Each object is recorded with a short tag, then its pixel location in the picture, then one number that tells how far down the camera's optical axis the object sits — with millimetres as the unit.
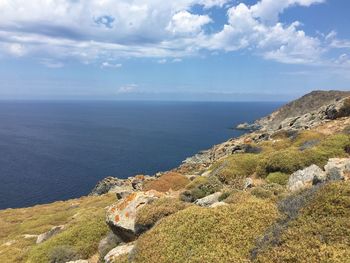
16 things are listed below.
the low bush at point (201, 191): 21766
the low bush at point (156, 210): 16750
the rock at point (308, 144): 32659
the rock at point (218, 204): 15738
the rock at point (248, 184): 22798
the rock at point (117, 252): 15142
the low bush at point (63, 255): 19781
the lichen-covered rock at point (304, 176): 19622
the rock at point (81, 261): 18531
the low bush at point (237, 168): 29819
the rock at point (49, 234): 27066
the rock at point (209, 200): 18312
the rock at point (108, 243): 17562
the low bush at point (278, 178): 25419
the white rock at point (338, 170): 17172
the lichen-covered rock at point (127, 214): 17156
